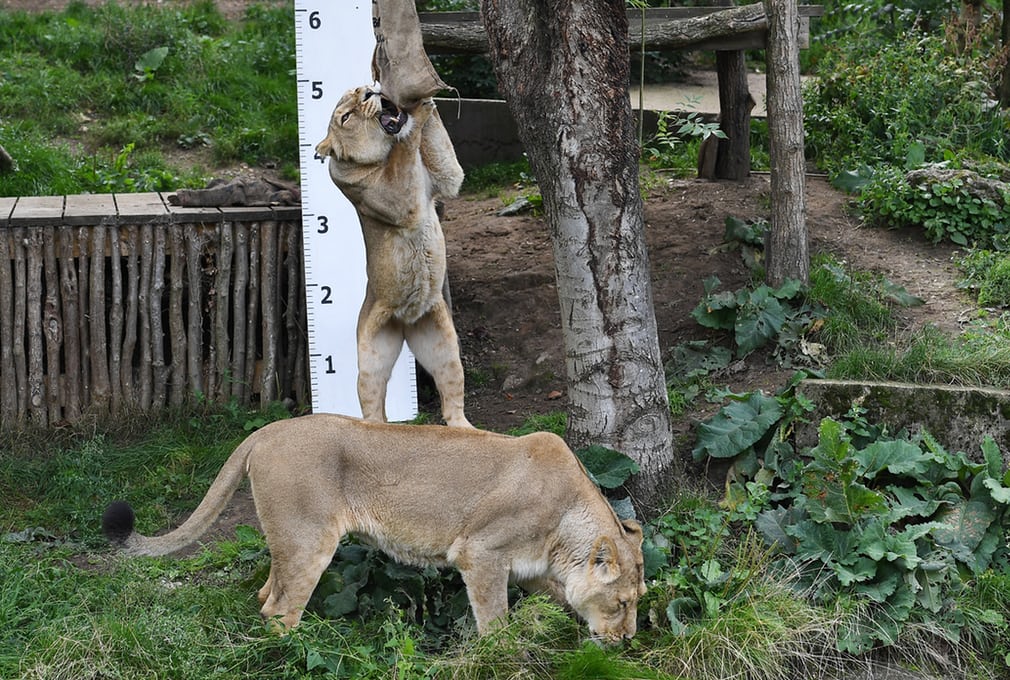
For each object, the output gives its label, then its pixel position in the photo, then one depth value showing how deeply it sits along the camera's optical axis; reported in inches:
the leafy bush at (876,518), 463.2
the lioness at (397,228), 472.7
